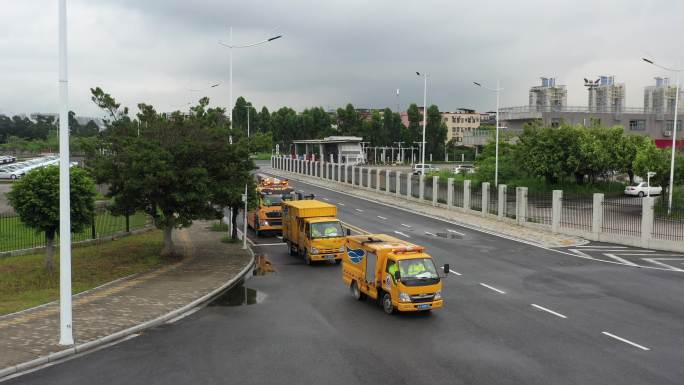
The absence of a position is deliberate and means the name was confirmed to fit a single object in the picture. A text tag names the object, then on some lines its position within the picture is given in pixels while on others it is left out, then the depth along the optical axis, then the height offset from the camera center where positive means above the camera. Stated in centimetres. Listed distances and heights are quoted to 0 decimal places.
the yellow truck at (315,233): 2575 -331
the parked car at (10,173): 6438 -209
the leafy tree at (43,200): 2120 -162
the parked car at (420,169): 7810 -153
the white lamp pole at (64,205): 1422 -122
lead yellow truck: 1717 -348
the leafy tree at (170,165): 2400 -41
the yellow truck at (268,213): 3483 -333
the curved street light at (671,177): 3457 -102
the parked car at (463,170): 6982 -145
